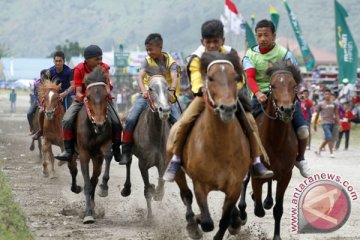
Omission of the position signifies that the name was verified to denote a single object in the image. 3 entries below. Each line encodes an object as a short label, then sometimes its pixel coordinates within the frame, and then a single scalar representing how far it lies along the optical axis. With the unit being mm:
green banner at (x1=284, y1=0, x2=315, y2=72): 46062
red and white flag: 52969
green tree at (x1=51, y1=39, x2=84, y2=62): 137775
